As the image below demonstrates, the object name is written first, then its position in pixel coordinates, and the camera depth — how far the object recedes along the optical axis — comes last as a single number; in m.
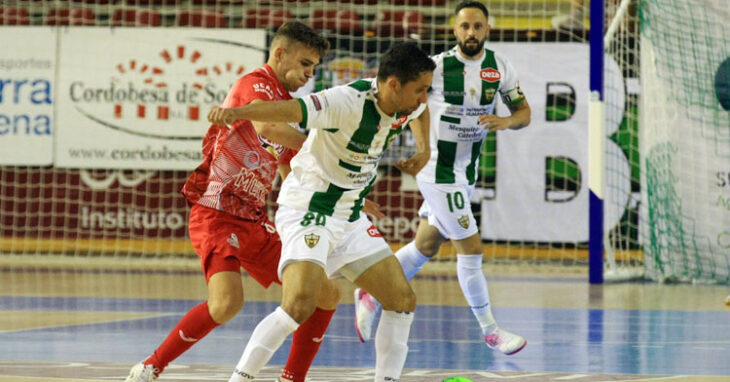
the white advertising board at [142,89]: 29.87
